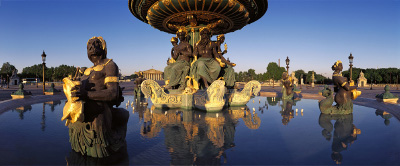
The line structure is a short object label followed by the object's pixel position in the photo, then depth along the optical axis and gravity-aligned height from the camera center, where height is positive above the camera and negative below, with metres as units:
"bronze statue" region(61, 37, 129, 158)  2.86 -0.36
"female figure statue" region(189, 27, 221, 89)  9.13 +0.93
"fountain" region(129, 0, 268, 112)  8.60 +1.14
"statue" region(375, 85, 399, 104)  8.95 -0.71
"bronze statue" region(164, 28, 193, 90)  9.68 +0.87
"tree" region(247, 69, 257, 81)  77.81 +3.42
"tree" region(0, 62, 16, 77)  89.74 +7.35
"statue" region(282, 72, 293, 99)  13.04 -0.29
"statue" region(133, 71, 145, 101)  14.50 -0.42
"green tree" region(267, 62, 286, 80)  78.57 +5.10
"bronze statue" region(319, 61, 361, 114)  6.88 -0.46
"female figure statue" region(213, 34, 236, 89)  9.98 +0.64
